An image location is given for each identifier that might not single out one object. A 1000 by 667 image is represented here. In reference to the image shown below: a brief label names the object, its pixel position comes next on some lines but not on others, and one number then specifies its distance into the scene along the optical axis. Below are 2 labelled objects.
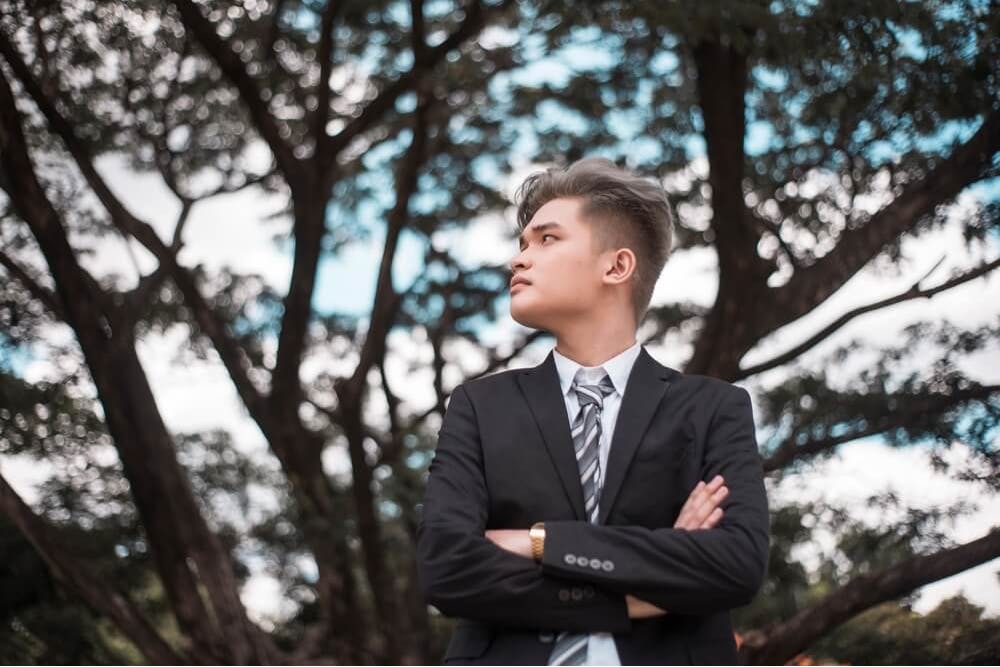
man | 1.78
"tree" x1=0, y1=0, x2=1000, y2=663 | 5.30
